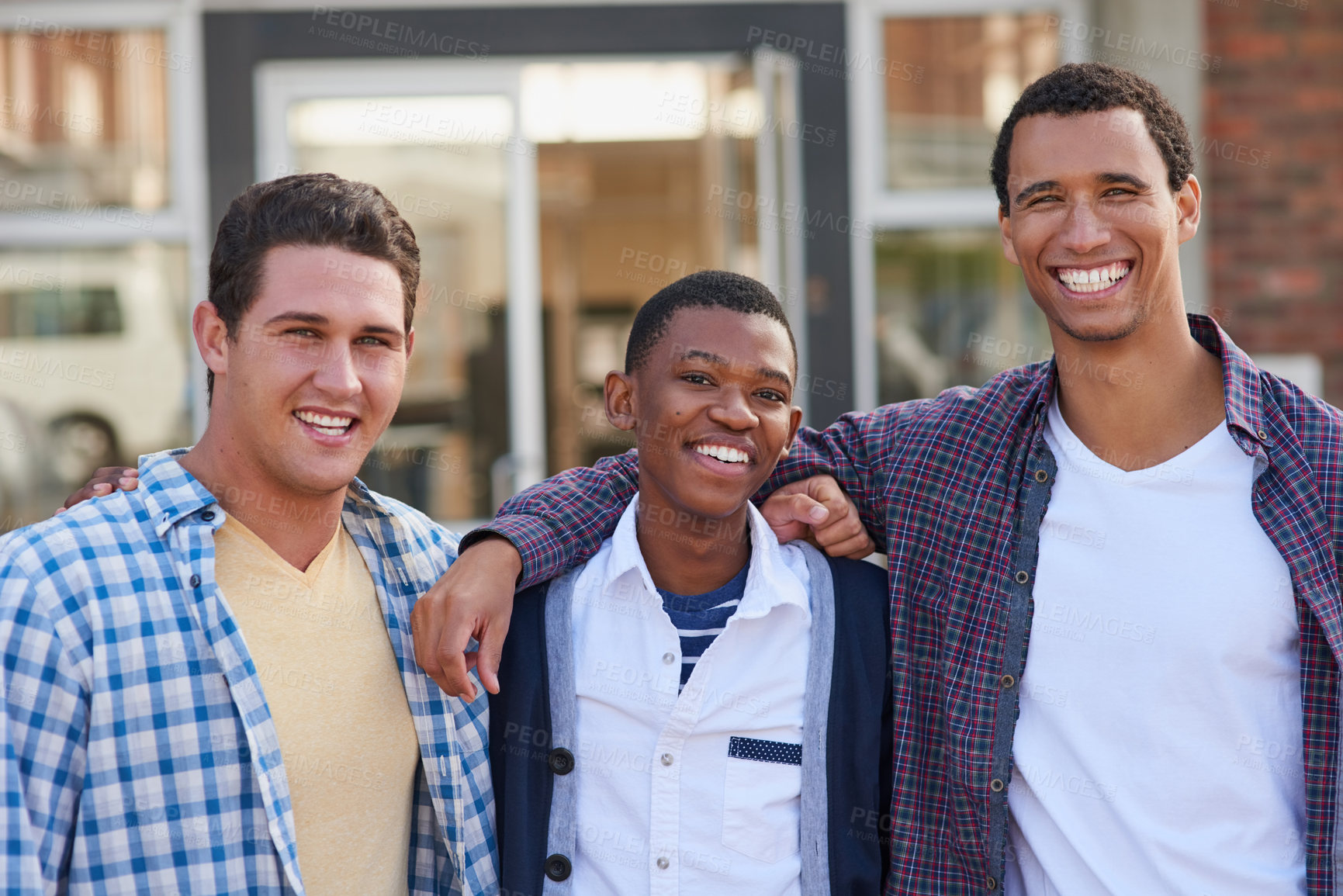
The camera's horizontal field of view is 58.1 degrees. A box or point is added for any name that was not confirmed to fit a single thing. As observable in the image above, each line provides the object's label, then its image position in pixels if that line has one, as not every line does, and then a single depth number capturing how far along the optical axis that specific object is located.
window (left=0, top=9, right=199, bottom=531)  4.71
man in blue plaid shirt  1.65
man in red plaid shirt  1.87
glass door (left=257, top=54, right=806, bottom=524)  4.74
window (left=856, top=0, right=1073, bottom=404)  4.92
